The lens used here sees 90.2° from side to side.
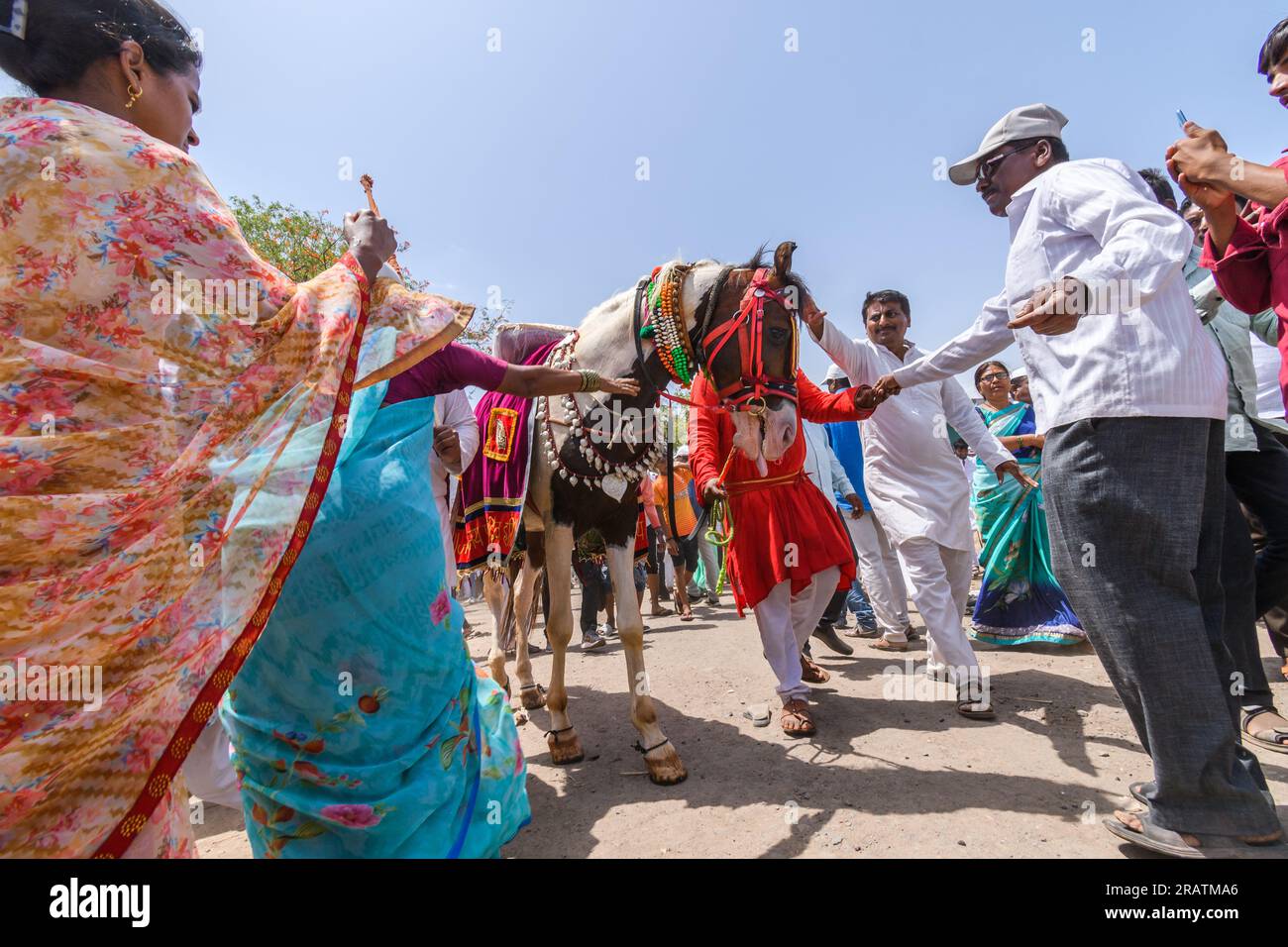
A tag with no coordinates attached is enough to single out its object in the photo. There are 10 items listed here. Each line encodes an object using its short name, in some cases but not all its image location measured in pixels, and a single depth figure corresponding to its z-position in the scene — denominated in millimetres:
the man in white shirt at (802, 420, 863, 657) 4578
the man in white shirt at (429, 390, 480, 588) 3766
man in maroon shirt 1708
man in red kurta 3621
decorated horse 3223
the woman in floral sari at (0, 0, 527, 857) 1090
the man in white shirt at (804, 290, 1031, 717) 3879
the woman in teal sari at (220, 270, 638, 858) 1831
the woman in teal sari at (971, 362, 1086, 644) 5156
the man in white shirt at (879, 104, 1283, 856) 1965
